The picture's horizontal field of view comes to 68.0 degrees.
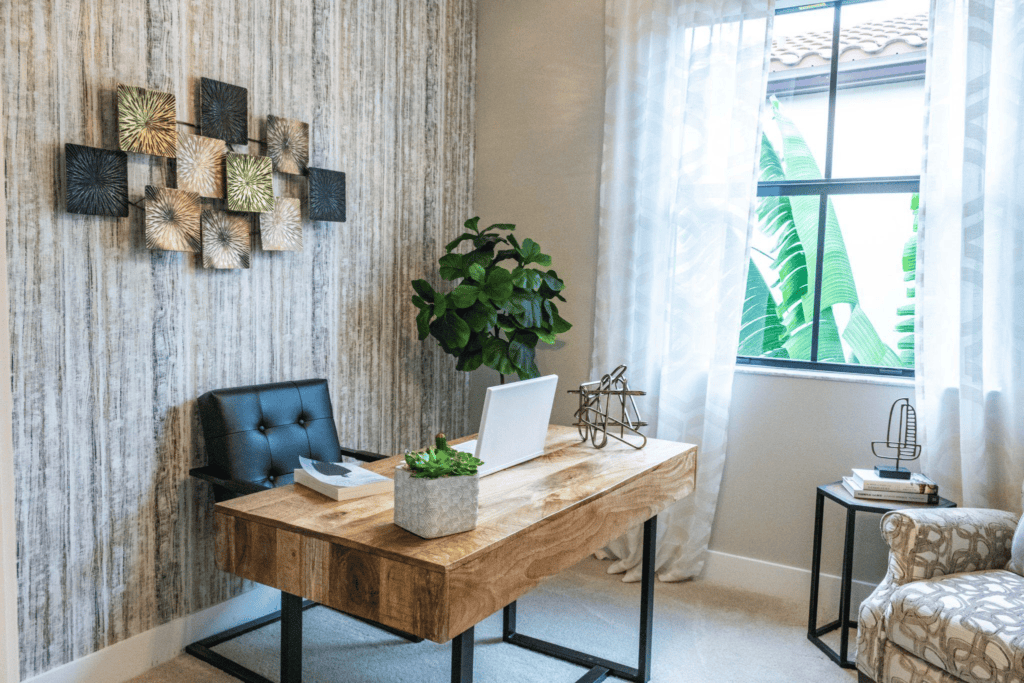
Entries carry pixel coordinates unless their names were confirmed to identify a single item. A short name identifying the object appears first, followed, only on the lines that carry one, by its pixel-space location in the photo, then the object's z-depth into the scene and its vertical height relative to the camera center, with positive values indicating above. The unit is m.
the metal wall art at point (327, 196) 2.84 +0.36
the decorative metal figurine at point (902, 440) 2.65 -0.51
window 3.02 +0.46
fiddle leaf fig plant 3.09 -0.05
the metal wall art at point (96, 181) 2.11 +0.30
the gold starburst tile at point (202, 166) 2.39 +0.39
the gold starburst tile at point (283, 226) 2.67 +0.23
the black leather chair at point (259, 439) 2.43 -0.51
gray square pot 1.57 -0.44
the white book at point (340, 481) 1.86 -0.48
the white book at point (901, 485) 2.57 -0.61
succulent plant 1.58 -0.36
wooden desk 1.47 -0.54
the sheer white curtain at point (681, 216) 3.08 +0.35
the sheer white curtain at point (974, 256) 2.63 +0.18
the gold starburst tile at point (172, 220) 2.29 +0.21
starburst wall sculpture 2.19 +0.35
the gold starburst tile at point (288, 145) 2.68 +0.52
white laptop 1.97 -0.35
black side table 2.54 -0.90
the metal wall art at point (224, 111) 2.45 +0.58
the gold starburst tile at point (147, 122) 2.20 +0.49
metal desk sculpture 2.47 -0.41
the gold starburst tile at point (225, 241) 2.48 +0.16
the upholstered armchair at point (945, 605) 1.84 -0.78
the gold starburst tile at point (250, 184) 2.52 +0.36
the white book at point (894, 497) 2.58 -0.65
